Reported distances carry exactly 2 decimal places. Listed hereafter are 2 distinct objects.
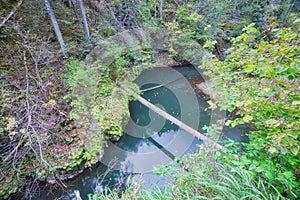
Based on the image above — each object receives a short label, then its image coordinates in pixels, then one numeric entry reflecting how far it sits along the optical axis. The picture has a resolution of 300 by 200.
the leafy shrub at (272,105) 1.06
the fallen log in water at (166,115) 3.94
